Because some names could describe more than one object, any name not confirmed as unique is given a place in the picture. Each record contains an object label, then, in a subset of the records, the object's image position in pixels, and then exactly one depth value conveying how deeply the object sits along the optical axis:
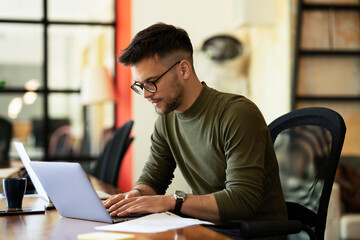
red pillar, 5.56
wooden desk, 1.52
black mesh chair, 1.64
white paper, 1.56
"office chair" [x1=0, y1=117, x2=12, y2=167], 4.91
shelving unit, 4.77
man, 1.81
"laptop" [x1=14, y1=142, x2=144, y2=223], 1.68
